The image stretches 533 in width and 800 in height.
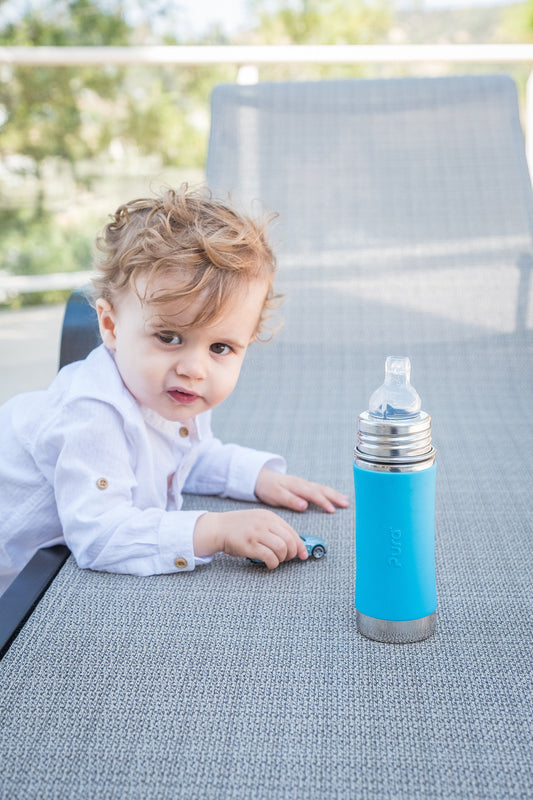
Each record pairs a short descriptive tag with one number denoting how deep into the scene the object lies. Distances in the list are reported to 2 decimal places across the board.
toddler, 1.15
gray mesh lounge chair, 0.78
